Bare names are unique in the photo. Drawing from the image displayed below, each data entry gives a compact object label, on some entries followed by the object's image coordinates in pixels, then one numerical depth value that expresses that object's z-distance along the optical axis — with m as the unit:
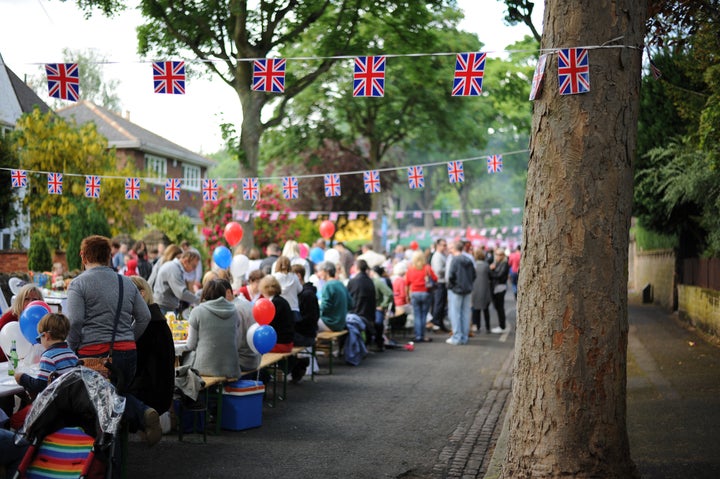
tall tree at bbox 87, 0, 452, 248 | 24.33
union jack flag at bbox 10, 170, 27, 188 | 20.11
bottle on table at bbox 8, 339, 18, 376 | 7.69
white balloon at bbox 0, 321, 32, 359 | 7.65
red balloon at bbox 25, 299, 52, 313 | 7.79
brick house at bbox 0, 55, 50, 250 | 35.47
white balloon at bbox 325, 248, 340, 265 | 21.52
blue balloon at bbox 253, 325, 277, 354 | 10.66
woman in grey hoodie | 9.80
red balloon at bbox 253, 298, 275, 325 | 11.59
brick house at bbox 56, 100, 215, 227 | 48.53
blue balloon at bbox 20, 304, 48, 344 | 7.60
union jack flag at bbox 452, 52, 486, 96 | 10.88
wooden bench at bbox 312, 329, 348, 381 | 14.77
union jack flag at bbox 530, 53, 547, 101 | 6.67
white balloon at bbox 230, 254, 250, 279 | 17.94
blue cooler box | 9.97
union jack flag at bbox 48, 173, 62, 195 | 20.73
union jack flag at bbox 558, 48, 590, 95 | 6.45
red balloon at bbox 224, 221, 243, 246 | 20.88
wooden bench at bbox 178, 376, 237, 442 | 9.36
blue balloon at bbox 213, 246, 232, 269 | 16.12
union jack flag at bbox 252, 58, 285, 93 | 12.24
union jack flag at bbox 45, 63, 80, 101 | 11.93
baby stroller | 6.18
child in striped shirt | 6.80
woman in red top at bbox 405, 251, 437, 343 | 19.73
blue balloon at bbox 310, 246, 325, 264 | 22.33
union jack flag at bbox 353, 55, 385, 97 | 11.60
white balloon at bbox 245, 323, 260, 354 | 10.75
